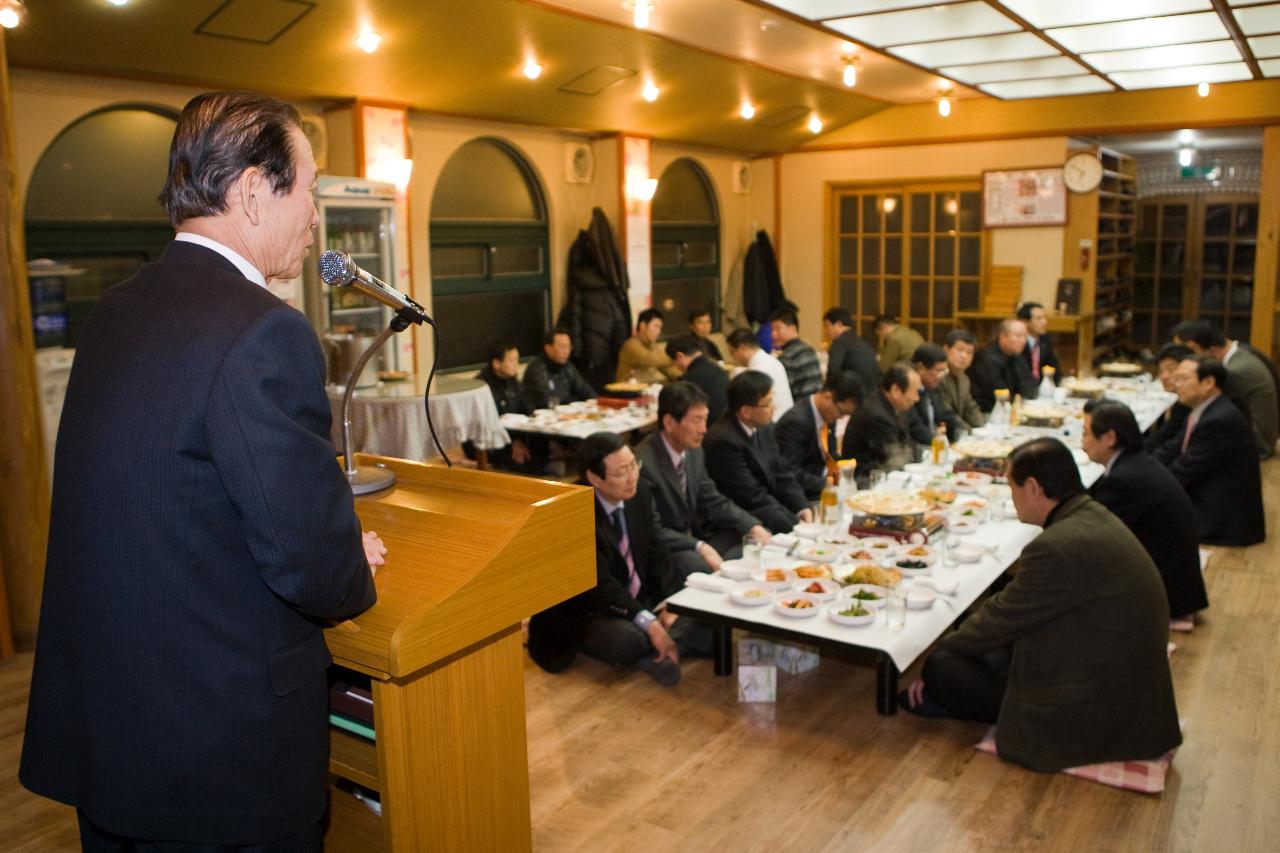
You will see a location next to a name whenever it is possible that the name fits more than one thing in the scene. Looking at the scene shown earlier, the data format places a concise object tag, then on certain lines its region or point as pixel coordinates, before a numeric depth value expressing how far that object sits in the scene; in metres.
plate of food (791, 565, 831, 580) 3.95
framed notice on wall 10.79
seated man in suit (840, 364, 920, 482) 5.64
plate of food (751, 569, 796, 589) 3.93
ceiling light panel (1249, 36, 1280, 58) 7.47
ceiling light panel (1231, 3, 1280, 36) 6.46
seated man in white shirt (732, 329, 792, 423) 7.18
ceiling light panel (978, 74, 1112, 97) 9.43
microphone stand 2.14
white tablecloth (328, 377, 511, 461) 6.81
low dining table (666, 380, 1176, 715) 3.54
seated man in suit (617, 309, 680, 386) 8.66
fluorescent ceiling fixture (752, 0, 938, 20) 6.38
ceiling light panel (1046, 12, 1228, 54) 6.86
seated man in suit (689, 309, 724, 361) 9.22
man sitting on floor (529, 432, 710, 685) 4.06
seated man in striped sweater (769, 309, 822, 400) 7.94
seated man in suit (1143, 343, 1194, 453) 6.48
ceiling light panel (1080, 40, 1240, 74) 7.83
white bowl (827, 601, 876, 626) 3.58
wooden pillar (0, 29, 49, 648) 4.38
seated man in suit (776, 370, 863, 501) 5.82
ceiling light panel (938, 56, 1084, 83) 8.48
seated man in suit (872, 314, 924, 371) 8.97
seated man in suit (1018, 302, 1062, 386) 8.27
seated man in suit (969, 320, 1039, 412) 7.79
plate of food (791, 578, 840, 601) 3.81
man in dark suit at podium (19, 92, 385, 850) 1.38
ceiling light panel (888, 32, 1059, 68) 7.55
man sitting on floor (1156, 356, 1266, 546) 5.71
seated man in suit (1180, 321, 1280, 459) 7.05
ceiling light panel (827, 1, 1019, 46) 6.61
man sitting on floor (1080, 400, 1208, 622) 4.38
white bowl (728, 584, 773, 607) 3.79
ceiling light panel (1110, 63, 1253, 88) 8.86
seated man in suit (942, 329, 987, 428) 7.11
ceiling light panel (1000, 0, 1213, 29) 6.33
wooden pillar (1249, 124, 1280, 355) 9.84
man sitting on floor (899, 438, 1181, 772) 3.29
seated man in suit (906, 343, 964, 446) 6.34
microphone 1.91
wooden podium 1.75
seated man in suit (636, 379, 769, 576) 4.70
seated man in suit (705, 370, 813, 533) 5.23
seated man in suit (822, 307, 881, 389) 8.05
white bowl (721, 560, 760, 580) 4.03
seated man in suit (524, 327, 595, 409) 7.64
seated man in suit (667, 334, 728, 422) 7.38
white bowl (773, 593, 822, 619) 3.65
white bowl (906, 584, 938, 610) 3.74
